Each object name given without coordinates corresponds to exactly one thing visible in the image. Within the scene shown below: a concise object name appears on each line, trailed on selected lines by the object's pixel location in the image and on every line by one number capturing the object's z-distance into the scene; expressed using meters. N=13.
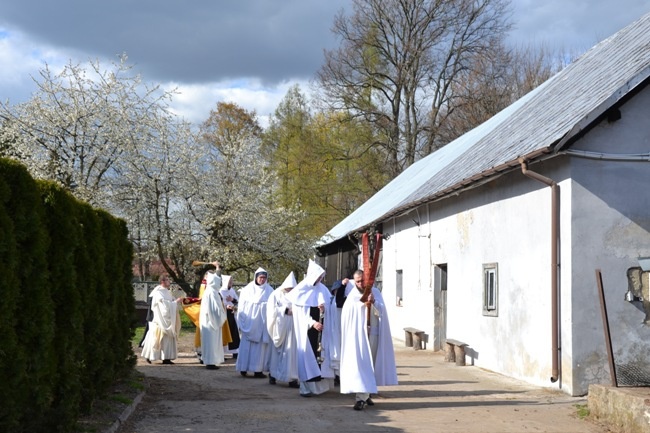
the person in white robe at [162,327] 16.52
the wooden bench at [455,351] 16.44
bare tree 39.69
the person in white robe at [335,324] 12.48
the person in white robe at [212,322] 16.02
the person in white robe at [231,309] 17.42
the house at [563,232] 12.09
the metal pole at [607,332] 9.91
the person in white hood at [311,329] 12.22
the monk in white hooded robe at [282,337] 13.38
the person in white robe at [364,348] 10.80
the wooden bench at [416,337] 20.48
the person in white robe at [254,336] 14.88
